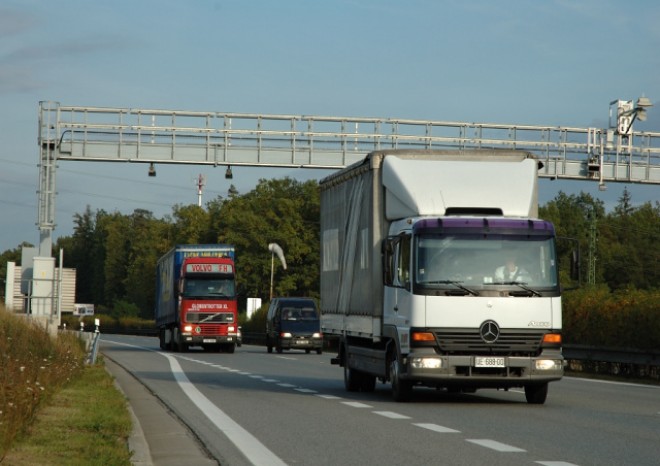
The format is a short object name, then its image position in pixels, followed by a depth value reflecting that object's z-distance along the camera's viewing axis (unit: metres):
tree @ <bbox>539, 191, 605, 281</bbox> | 137.50
